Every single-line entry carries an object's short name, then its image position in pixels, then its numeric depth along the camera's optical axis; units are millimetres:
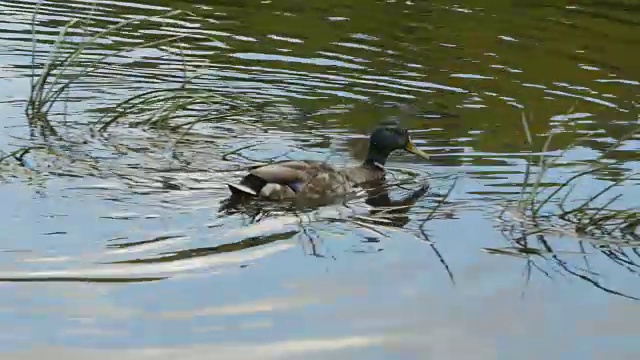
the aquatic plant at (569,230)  15070
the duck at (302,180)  17562
